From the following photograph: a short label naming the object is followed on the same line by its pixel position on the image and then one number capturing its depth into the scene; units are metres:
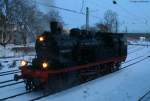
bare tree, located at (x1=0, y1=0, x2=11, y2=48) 25.01
